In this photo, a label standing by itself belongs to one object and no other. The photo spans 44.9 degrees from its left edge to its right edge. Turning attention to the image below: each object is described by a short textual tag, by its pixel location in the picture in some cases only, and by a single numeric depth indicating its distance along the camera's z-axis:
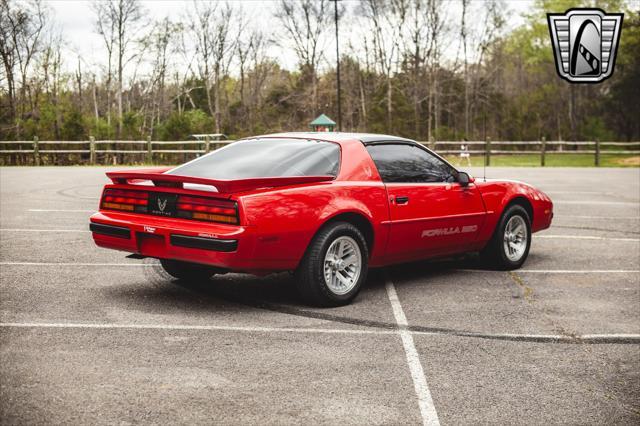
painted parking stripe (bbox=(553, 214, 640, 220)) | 12.99
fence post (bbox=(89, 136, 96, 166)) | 33.81
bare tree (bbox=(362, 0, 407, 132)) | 51.12
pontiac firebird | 5.63
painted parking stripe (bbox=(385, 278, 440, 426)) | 3.73
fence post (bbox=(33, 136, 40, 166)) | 33.53
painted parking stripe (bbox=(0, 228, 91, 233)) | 10.25
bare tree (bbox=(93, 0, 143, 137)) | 45.94
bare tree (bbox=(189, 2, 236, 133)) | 50.47
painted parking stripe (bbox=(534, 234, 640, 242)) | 10.41
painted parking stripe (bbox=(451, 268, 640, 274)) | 7.95
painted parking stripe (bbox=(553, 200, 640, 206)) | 15.63
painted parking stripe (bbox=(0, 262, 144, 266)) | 7.66
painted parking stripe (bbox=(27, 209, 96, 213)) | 12.93
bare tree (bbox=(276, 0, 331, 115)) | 49.56
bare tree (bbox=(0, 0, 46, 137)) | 37.50
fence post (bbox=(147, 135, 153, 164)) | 34.31
